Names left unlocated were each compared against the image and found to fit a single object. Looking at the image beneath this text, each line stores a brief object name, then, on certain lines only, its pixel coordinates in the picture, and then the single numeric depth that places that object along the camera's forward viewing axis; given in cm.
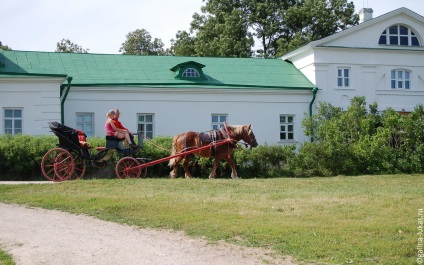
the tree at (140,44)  5084
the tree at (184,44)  4241
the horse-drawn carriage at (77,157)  1623
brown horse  1812
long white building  2408
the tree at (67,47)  4841
